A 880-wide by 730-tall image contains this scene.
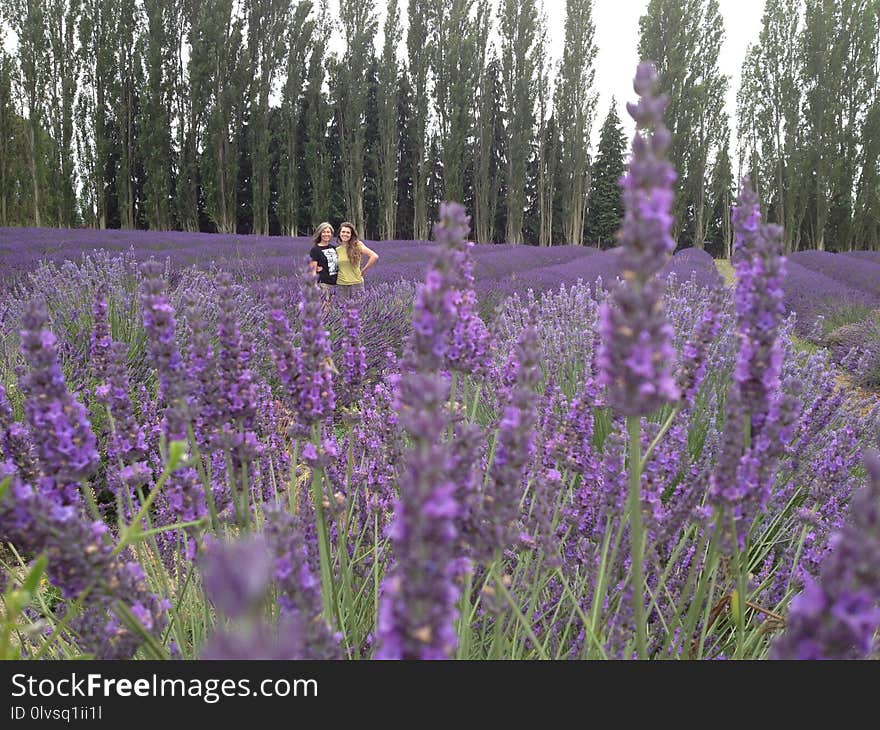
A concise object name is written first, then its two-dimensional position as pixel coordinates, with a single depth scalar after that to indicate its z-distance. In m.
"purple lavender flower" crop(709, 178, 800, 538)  0.97
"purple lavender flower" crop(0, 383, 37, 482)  1.25
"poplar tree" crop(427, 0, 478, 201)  27.70
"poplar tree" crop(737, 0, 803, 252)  27.73
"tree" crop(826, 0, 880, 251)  25.84
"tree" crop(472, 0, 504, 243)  28.98
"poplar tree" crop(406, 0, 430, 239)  27.95
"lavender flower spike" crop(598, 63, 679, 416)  0.67
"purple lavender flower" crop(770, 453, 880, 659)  0.48
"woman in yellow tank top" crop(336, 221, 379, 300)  7.34
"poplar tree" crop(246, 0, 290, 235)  25.59
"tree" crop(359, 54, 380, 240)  30.03
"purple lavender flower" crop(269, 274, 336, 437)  1.32
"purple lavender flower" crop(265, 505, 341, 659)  0.77
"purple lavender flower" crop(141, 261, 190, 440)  1.32
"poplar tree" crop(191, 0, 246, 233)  24.33
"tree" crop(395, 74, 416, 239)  31.02
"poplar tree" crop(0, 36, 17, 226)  21.48
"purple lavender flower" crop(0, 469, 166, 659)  0.78
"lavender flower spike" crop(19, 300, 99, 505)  0.96
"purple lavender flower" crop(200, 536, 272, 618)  0.28
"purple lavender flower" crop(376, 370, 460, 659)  0.52
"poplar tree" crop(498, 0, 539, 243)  28.77
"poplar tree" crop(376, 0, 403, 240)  27.50
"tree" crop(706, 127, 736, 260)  32.84
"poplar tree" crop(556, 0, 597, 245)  29.59
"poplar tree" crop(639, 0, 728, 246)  26.48
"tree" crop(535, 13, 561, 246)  30.77
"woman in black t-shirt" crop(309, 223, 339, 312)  6.98
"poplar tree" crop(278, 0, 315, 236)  26.45
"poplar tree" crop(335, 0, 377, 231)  27.28
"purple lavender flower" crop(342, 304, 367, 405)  1.84
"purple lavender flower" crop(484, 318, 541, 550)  0.90
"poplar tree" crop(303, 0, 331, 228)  27.78
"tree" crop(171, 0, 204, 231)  24.98
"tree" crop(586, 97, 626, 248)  39.91
